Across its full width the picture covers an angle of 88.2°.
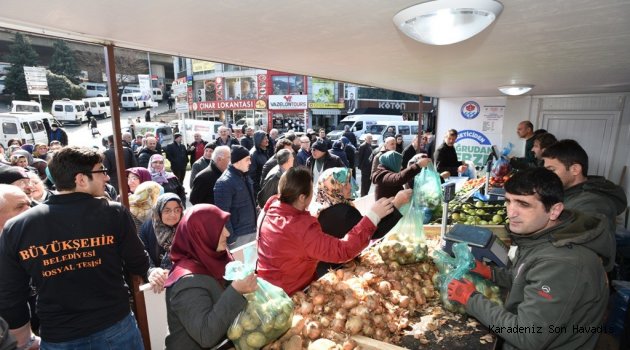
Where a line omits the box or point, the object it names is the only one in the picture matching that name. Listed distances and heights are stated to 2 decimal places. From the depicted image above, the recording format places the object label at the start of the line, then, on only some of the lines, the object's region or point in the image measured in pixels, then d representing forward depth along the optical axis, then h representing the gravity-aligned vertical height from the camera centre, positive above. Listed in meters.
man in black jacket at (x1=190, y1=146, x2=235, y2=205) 4.54 -0.83
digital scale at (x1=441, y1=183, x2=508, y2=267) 2.18 -0.81
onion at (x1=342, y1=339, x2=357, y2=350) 1.63 -1.12
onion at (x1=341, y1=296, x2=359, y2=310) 1.91 -1.06
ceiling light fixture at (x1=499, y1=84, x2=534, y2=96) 5.57 +0.59
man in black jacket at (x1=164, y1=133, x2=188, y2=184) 8.98 -1.03
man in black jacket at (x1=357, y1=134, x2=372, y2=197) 8.70 -1.20
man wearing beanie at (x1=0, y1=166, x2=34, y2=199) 2.98 -0.56
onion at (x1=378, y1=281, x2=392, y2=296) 2.12 -1.08
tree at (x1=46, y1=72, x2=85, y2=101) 32.03 +2.85
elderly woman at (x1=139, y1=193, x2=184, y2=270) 2.90 -0.92
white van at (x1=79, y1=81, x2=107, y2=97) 36.87 +3.11
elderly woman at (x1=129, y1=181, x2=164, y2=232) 3.61 -0.93
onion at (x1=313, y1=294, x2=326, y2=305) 1.97 -1.08
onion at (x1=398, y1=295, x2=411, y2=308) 2.05 -1.12
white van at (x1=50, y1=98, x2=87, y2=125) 26.90 +0.49
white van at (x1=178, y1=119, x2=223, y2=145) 20.47 -0.64
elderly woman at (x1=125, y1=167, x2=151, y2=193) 4.38 -0.80
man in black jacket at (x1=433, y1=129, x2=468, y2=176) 6.70 -0.73
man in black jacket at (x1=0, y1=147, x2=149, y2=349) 1.81 -0.83
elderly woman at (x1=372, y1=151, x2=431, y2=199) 3.99 -0.65
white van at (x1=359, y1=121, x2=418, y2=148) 19.19 -0.46
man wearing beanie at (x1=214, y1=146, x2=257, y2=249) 4.01 -0.97
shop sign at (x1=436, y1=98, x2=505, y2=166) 8.26 -0.03
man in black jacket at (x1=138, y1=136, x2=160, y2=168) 7.04 -0.76
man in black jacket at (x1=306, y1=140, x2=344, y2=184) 6.00 -0.74
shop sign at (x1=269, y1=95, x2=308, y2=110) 29.58 +1.59
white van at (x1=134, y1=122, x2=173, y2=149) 19.23 -0.73
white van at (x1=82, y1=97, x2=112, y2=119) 30.32 +1.05
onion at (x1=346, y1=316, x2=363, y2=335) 1.76 -1.10
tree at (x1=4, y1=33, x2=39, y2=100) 29.84 +4.95
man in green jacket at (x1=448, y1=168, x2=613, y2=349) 1.47 -0.72
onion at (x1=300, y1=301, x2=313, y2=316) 1.91 -1.10
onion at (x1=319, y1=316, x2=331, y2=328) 1.81 -1.11
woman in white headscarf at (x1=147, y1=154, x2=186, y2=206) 4.90 -0.87
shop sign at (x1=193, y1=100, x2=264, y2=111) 32.12 +1.44
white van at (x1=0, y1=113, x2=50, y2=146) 14.62 -0.54
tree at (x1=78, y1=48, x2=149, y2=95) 39.88 +6.55
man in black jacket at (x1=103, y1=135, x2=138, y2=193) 6.28 -0.91
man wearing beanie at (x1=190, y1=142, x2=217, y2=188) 6.41 -0.87
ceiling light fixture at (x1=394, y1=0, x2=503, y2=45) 1.57 +0.53
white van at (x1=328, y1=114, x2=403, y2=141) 21.03 -0.12
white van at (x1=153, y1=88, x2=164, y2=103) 45.34 +3.14
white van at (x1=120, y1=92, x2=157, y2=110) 36.50 +1.88
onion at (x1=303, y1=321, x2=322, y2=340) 1.72 -1.11
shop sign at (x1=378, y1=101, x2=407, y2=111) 37.22 +1.85
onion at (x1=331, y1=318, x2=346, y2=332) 1.78 -1.11
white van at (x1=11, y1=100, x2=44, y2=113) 21.31 +0.61
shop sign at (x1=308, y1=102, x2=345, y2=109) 31.25 +1.48
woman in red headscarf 1.52 -0.81
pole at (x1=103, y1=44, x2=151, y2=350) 2.47 -0.26
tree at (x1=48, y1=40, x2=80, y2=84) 34.88 +5.67
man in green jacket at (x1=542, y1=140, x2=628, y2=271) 2.59 -0.48
